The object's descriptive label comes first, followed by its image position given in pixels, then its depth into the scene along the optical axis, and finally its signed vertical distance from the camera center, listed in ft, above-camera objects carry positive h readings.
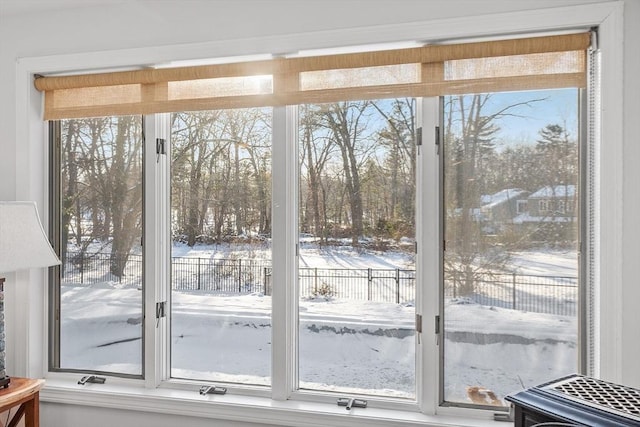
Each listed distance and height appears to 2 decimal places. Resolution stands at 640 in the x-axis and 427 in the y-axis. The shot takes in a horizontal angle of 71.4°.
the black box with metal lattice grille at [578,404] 3.60 -1.65
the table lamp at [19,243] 6.30 -0.45
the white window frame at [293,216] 5.61 -0.07
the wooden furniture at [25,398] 6.30 -2.70
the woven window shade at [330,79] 5.93 +2.00
